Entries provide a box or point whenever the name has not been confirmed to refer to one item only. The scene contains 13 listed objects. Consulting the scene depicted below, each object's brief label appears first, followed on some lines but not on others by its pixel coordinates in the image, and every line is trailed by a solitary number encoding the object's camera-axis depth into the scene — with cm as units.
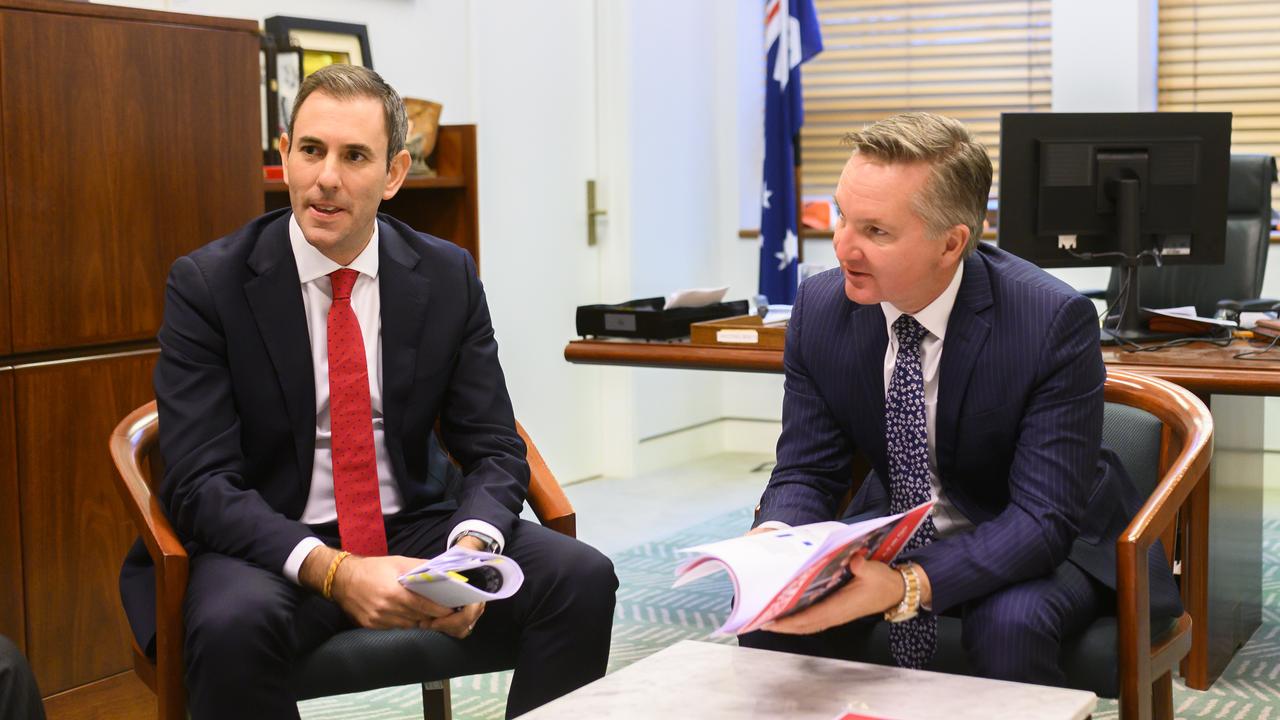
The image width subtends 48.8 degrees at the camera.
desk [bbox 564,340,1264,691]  297
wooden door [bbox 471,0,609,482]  518
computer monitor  351
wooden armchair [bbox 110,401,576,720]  202
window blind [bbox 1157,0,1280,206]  571
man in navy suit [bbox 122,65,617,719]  210
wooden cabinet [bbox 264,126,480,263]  434
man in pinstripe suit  196
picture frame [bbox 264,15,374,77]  405
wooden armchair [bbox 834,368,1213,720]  194
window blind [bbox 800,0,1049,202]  611
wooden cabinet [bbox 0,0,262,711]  277
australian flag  598
